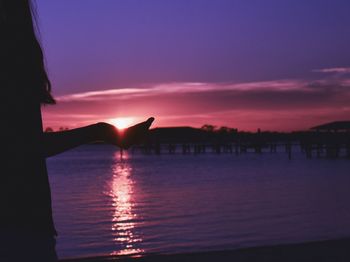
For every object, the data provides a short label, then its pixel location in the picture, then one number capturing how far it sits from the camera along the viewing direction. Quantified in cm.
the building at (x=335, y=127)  7909
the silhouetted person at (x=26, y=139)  153
